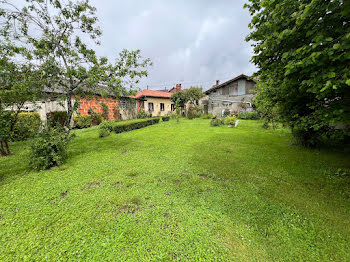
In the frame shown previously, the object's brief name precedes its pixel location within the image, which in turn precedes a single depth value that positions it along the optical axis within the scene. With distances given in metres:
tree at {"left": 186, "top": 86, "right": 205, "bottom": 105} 20.36
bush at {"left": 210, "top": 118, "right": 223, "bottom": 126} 12.05
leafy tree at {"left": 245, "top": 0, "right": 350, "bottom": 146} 1.89
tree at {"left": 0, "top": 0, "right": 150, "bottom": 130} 4.22
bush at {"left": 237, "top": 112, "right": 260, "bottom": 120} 15.98
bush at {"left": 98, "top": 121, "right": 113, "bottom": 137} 8.03
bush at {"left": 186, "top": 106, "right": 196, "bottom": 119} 18.11
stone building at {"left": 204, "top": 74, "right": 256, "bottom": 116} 18.05
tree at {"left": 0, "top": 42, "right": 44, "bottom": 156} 3.80
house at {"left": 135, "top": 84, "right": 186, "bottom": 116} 20.08
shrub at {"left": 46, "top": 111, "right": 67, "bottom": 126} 10.62
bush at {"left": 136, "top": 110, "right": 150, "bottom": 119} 18.08
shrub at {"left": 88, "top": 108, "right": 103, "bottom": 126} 13.08
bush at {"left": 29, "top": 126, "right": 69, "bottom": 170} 3.81
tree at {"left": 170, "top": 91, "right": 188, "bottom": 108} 21.13
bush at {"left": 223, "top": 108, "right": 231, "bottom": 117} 18.67
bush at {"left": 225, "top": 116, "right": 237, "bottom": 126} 11.89
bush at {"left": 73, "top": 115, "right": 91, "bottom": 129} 11.81
